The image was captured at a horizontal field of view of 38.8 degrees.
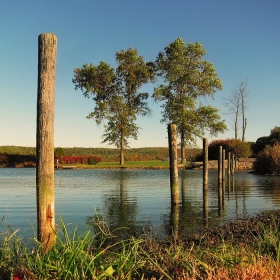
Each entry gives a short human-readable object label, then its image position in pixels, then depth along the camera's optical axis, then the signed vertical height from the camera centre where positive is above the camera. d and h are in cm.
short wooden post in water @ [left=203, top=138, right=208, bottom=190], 1598 -31
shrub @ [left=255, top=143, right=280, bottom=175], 3077 -45
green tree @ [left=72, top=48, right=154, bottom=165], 4441 +754
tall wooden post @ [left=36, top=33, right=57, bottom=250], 532 +36
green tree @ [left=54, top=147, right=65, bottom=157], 4855 +54
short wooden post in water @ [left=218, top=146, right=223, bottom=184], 1846 -60
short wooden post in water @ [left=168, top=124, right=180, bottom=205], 1209 -20
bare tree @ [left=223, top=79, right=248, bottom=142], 4819 +505
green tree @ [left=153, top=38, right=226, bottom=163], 4162 +722
